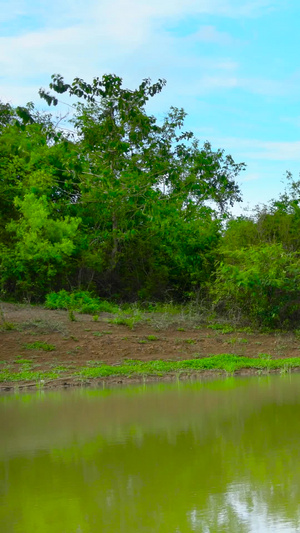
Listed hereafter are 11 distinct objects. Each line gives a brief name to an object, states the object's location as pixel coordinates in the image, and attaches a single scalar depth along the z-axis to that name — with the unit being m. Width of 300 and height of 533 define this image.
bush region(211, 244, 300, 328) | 18.72
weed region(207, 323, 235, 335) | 18.29
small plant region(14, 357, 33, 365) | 14.10
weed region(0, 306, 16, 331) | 16.42
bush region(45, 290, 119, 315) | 20.33
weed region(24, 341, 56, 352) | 15.23
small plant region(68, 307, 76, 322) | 17.91
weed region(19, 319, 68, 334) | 16.58
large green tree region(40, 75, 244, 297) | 24.02
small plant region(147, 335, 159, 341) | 16.64
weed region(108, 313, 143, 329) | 17.75
